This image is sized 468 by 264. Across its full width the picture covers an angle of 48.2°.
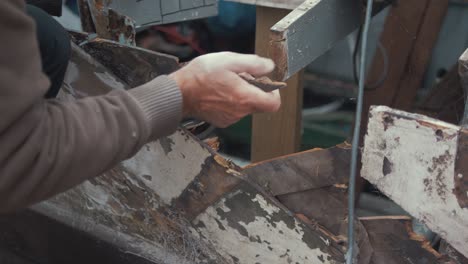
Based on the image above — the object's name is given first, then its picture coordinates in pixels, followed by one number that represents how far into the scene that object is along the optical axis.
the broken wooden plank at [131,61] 1.77
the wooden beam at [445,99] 2.95
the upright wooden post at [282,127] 2.67
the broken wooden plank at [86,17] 2.08
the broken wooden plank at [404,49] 2.98
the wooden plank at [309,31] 1.58
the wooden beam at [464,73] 1.36
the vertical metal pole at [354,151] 1.53
